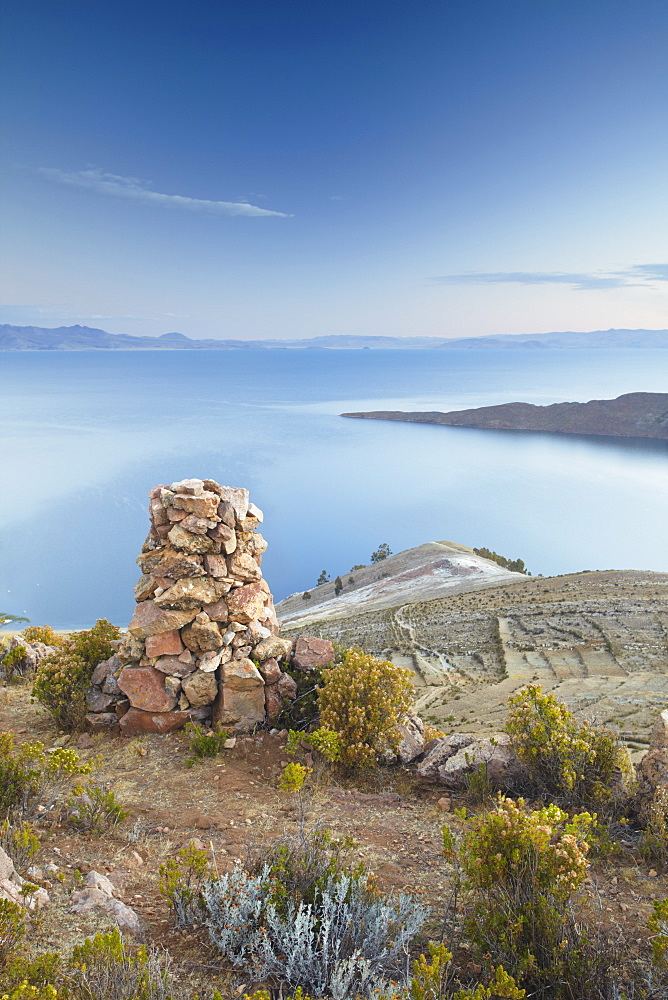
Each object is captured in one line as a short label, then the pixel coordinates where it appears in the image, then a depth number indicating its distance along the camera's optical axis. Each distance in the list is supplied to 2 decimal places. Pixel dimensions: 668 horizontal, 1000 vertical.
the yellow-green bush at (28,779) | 6.02
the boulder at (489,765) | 7.16
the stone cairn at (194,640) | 8.91
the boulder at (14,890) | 4.24
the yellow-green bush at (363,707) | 7.90
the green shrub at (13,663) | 11.82
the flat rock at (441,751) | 7.69
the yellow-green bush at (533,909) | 3.82
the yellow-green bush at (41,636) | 13.52
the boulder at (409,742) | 8.12
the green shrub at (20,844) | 4.91
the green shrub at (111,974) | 3.40
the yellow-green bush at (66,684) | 9.04
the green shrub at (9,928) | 3.68
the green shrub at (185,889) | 4.36
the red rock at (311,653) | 9.61
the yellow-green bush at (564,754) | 6.50
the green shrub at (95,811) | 5.94
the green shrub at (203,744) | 8.09
